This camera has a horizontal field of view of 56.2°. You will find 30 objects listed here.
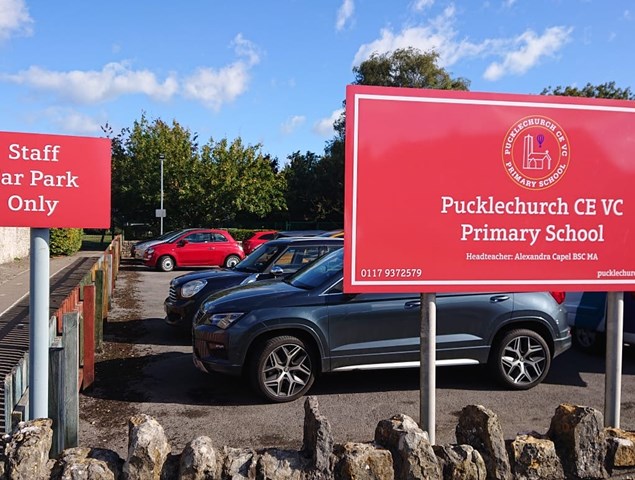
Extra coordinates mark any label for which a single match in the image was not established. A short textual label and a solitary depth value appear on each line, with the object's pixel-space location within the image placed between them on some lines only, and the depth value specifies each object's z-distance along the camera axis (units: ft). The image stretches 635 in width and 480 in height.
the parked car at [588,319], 27.09
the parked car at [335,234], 47.77
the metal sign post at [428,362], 13.32
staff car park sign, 12.05
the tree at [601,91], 154.51
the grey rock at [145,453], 10.81
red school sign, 12.69
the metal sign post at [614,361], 14.23
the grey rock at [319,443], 11.21
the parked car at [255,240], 84.38
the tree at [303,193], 164.04
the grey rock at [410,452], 11.26
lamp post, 103.66
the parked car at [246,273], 30.14
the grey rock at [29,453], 10.44
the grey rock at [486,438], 11.94
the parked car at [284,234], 66.32
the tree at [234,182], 120.57
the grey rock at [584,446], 12.50
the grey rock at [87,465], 10.66
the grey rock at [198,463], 10.88
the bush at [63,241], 88.12
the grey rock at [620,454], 12.86
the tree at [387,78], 162.81
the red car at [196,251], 71.41
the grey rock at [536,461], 12.17
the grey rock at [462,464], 11.57
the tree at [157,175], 120.16
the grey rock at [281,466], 11.09
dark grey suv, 19.99
